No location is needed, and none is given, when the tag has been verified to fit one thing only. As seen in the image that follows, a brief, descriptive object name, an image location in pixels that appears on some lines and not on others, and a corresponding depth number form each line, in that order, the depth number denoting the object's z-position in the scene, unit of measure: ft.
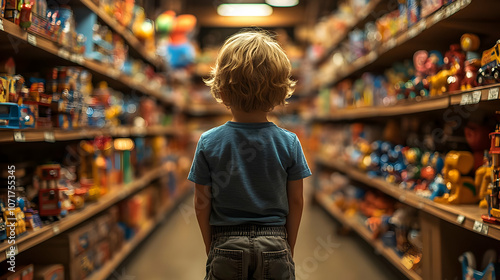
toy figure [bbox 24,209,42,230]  5.54
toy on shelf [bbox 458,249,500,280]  5.34
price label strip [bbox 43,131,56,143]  5.82
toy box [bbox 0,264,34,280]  5.15
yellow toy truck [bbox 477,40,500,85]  4.82
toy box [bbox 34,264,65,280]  5.95
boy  4.05
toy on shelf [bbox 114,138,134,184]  10.25
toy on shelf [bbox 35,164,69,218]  6.10
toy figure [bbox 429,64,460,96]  6.18
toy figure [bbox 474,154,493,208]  5.44
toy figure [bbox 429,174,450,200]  6.31
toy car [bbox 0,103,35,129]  4.95
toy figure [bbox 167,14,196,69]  16.39
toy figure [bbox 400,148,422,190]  7.66
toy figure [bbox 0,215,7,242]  4.80
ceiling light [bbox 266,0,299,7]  19.28
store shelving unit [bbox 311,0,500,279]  5.26
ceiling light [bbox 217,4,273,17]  20.01
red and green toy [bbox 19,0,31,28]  5.10
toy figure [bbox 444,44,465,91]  5.97
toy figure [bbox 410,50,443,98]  6.86
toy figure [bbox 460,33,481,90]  5.55
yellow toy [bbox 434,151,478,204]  5.98
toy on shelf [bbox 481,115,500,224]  4.67
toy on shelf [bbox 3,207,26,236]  5.04
